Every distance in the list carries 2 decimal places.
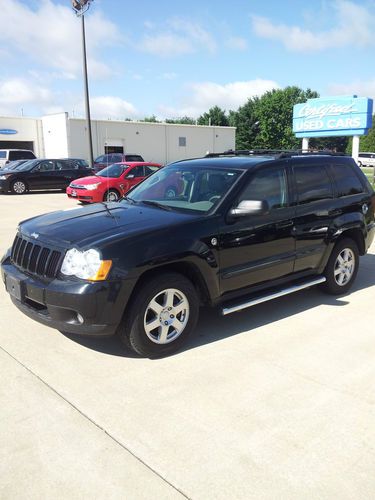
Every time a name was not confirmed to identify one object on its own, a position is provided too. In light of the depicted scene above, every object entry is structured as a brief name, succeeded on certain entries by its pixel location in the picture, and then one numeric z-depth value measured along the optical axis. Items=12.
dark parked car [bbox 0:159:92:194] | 19.00
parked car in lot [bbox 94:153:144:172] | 24.84
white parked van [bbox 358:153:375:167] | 46.91
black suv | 3.56
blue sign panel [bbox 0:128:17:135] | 35.99
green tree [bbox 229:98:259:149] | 67.62
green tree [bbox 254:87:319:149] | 67.38
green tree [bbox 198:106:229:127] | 71.06
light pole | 23.14
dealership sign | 20.62
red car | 14.94
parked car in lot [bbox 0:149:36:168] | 26.38
